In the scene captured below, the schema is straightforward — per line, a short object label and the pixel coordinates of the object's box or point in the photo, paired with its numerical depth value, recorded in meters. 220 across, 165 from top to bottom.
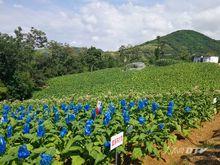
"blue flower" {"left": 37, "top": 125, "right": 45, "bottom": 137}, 2.84
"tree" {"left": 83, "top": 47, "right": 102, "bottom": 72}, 39.81
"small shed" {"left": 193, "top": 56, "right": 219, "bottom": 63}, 39.05
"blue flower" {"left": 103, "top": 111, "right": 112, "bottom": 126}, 3.26
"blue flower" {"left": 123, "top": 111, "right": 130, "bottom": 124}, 3.44
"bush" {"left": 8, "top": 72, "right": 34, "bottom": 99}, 24.14
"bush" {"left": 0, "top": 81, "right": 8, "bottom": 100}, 23.15
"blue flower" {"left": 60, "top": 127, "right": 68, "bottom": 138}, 2.97
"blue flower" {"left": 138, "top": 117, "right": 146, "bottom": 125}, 3.47
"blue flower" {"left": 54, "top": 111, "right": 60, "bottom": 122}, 3.84
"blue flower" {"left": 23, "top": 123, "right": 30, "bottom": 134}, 3.02
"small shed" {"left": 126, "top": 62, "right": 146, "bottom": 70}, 31.38
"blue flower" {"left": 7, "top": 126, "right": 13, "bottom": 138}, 2.97
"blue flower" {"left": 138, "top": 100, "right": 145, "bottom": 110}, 4.31
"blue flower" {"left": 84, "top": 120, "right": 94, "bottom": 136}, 2.88
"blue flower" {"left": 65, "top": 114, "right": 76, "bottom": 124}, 3.44
